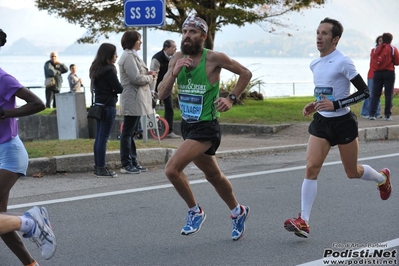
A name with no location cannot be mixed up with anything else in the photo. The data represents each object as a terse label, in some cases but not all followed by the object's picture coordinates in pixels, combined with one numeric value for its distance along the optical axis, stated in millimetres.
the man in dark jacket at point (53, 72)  21828
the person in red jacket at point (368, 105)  16447
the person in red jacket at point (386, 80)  16047
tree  18688
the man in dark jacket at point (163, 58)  13570
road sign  11758
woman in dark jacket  9805
